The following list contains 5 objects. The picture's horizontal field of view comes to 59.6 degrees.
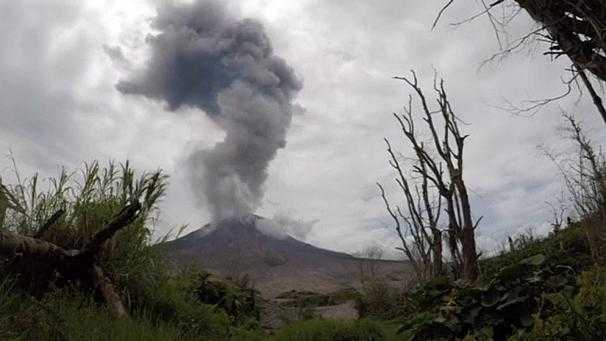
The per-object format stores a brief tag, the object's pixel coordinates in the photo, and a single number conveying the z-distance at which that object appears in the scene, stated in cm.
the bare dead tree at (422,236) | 1561
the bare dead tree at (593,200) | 965
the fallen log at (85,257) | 420
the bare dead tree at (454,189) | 1164
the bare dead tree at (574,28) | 345
